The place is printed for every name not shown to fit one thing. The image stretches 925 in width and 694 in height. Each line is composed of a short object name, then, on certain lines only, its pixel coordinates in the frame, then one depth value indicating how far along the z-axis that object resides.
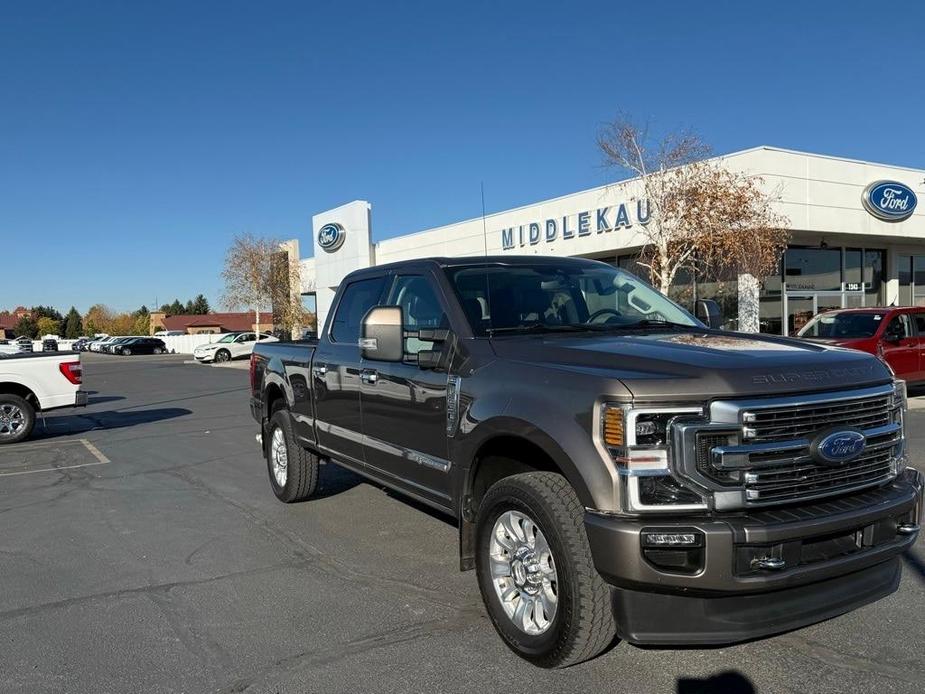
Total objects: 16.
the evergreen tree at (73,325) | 131.00
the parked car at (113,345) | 61.25
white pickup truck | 11.36
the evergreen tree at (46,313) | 137.62
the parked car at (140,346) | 60.59
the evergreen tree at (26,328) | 126.97
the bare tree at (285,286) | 44.19
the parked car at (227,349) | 38.94
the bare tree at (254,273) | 44.25
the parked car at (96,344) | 70.40
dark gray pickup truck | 2.96
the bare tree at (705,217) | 17.42
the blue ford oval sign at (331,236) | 37.25
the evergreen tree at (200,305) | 144.75
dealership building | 20.58
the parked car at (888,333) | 12.84
